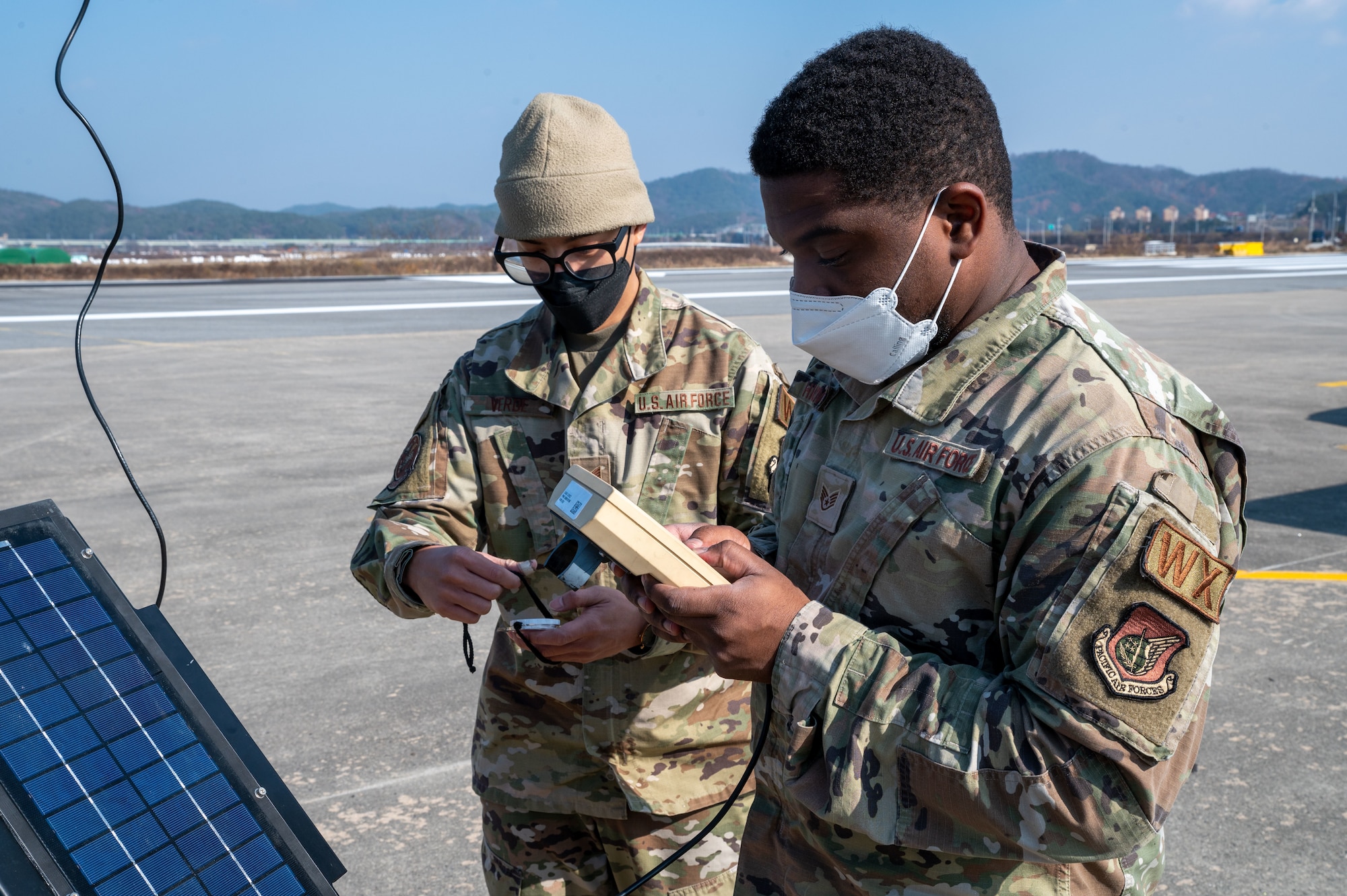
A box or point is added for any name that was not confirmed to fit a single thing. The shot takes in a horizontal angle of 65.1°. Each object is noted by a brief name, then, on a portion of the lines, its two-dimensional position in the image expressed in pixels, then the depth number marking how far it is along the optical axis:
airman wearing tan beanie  2.28
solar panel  1.17
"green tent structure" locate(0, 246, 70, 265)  50.69
